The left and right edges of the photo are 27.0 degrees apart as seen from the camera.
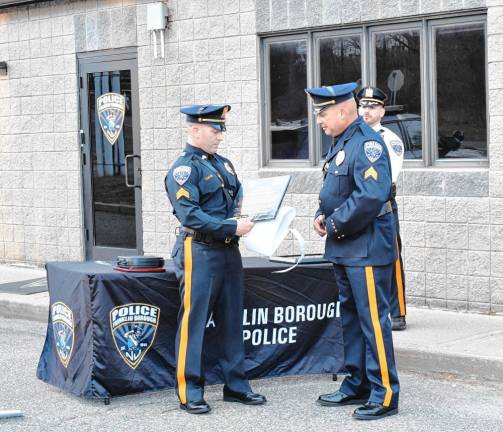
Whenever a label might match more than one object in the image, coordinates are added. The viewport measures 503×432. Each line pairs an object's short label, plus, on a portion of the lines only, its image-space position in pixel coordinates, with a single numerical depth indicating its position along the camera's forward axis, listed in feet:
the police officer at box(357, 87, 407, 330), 26.11
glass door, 39.32
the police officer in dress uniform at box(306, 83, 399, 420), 20.04
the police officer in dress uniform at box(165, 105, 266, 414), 20.95
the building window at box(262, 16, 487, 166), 30.45
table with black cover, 21.91
